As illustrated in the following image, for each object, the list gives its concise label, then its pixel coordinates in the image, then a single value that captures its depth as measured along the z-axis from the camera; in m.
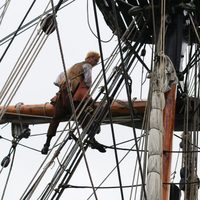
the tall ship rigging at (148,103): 14.93
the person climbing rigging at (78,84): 19.11
